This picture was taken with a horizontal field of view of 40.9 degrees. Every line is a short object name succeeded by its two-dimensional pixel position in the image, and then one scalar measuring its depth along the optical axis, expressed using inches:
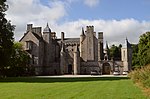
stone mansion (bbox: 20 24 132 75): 2449.9
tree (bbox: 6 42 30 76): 1748.6
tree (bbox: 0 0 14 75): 1122.5
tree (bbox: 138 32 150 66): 1843.2
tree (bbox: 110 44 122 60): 3249.7
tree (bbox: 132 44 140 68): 2178.1
